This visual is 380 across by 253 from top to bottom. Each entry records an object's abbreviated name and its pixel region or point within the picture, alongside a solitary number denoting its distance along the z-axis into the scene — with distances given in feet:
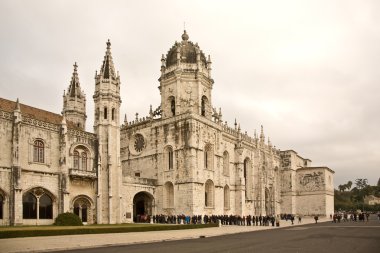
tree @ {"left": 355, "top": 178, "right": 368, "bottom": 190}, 526.98
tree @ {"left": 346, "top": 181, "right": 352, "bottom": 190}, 526.57
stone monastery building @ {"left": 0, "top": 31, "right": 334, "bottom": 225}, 112.06
